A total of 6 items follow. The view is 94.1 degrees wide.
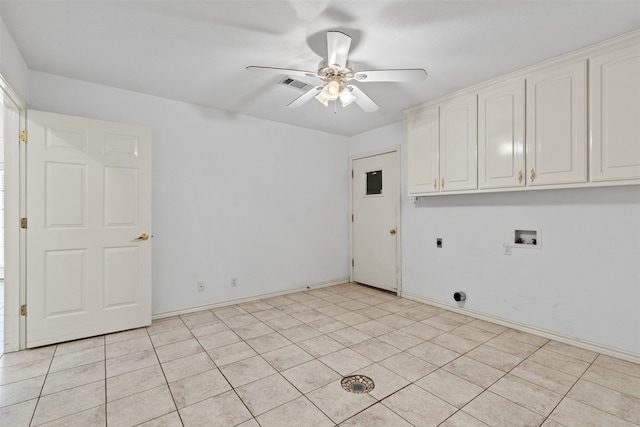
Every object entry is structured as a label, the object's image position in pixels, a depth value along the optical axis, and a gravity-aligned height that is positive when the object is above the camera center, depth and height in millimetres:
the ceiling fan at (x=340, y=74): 2059 +1039
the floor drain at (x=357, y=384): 2014 -1194
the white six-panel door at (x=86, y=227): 2613 -160
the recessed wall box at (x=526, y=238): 2893 -244
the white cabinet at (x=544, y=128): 2244 +778
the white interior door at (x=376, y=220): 4344 -118
